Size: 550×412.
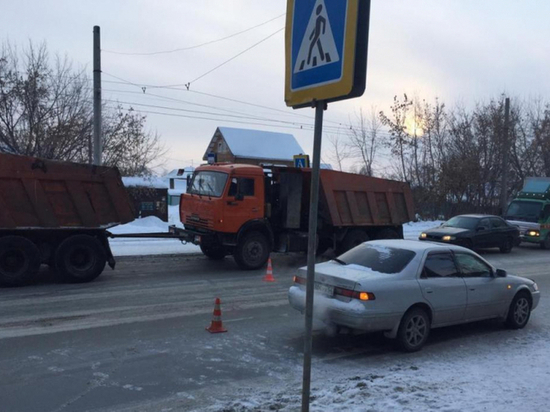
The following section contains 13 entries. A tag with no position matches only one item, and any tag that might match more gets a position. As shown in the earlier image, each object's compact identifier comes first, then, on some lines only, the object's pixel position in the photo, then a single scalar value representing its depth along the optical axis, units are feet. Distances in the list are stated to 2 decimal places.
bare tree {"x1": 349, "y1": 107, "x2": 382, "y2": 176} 127.34
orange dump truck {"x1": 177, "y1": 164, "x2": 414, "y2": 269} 44.93
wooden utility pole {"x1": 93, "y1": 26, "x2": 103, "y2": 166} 52.65
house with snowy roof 153.38
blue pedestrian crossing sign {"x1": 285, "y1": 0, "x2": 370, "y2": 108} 10.40
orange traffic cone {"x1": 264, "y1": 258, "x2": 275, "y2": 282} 40.92
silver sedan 22.44
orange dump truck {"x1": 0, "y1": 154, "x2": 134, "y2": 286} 35.70
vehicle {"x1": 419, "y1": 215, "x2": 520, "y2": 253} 61.67
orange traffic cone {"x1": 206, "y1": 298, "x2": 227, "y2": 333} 25.46
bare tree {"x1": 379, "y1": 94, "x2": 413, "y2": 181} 114.21
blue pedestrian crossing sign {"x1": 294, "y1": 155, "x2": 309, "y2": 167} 56.85
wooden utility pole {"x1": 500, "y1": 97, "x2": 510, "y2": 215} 91.97
